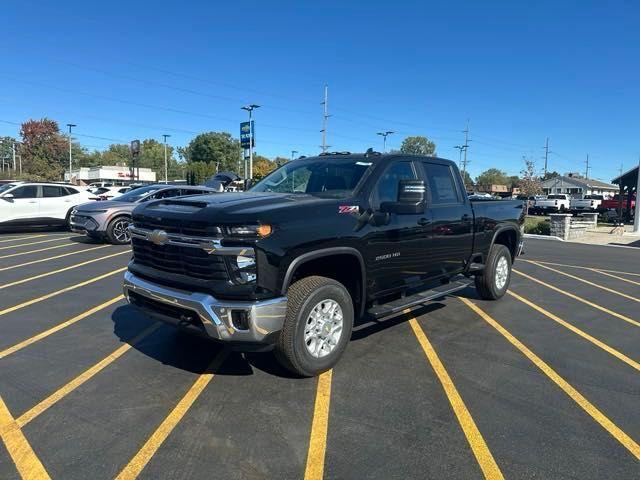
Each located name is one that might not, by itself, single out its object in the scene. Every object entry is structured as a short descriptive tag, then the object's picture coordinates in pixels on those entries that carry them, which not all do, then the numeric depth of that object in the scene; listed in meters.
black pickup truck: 3.47
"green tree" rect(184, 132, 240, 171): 111.56
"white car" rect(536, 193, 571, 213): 35.88
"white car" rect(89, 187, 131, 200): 23.06
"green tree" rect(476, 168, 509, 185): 106.00
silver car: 11.66
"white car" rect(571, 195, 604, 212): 36.66
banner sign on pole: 38.38
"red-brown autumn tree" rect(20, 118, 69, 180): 82.00
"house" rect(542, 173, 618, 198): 82.19
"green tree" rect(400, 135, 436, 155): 99.62
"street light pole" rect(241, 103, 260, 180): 38.22
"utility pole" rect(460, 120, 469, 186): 69.06
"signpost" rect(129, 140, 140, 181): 41.12
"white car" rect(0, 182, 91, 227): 13.80
